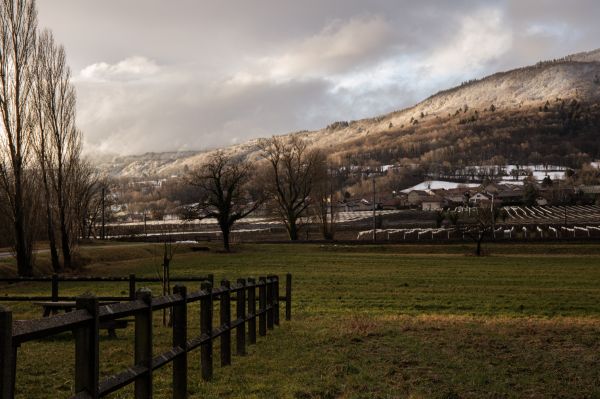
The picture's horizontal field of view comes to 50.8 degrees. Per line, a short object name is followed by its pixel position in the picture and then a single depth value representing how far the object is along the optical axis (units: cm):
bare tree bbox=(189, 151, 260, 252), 6444
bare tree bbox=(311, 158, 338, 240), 8200
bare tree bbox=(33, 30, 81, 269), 3769
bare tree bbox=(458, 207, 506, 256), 5547
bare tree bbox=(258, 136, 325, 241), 7994
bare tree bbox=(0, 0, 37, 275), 3288
